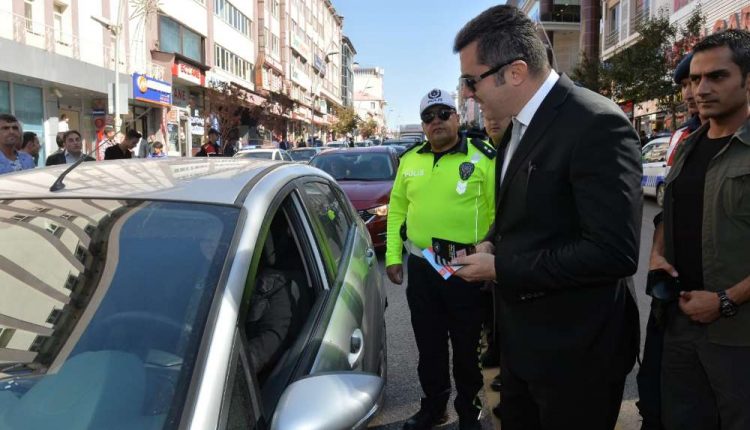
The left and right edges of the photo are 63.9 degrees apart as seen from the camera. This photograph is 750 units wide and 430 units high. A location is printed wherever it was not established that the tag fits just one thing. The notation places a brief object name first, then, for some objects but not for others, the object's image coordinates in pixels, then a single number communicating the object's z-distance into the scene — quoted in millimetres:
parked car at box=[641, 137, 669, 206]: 14109
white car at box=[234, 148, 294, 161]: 15667
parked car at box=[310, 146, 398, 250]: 7875
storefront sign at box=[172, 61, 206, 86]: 28234
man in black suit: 1791
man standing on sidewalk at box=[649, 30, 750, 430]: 2096
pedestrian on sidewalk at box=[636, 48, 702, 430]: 2576
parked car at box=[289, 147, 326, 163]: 20141
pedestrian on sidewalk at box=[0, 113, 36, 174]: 6221
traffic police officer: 3240
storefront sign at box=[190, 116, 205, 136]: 32562
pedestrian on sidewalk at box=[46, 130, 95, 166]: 8680
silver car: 1538
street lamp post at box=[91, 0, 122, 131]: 19766
